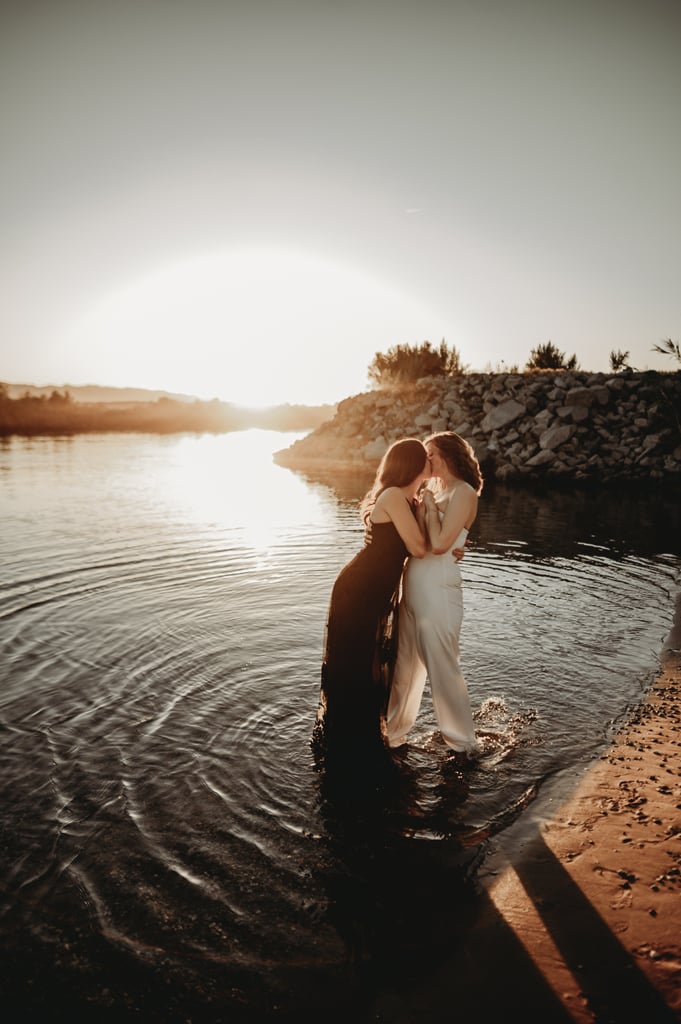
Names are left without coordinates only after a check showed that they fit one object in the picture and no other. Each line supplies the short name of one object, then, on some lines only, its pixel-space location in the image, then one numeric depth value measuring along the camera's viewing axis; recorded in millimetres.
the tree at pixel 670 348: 17095
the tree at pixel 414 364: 39219
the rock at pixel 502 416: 30828
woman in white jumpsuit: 5242
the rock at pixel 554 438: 29266
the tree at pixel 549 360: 38094
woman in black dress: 5129
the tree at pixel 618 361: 34375
